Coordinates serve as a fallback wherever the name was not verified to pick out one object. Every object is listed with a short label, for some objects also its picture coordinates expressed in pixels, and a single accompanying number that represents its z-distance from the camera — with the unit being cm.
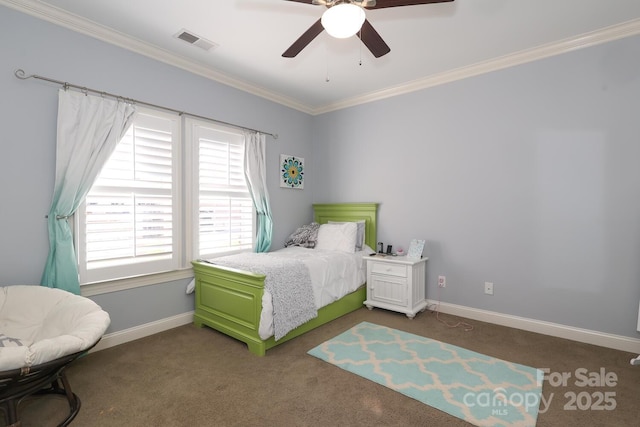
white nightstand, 323
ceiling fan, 156
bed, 250
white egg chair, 135
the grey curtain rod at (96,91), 218
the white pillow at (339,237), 367
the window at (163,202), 253
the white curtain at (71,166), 229
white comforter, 247
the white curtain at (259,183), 360
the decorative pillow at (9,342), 165
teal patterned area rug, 179
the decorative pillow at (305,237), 391
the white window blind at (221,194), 320
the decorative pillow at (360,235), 381
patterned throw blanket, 253
